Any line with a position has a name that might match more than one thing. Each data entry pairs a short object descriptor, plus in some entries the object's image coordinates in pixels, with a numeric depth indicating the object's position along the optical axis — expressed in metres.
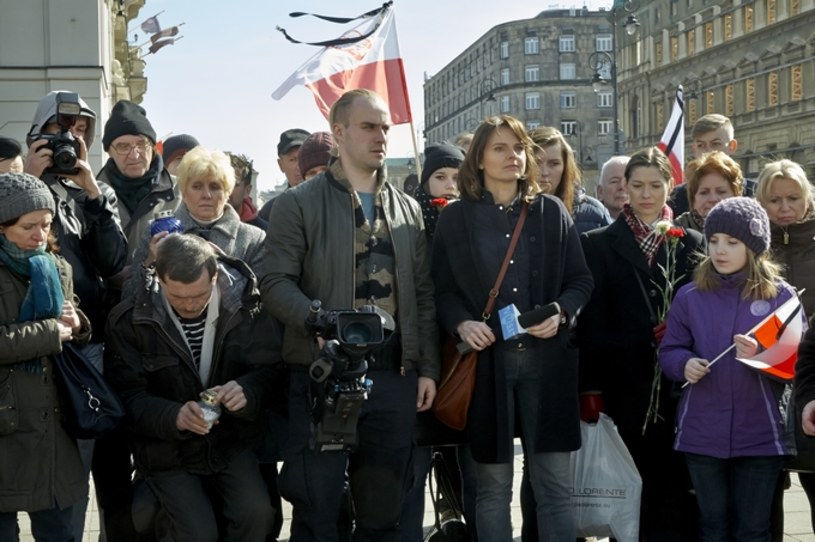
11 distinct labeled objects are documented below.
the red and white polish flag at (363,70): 8.42
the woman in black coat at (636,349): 5.48
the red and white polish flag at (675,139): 9.09
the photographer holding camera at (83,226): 5.29
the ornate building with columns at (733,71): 54.88
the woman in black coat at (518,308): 5.00
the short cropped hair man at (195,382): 4.89
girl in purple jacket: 4.91
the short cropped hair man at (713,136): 7.27
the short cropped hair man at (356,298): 4.80
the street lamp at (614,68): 31.25
